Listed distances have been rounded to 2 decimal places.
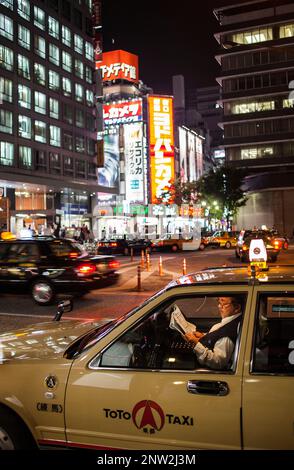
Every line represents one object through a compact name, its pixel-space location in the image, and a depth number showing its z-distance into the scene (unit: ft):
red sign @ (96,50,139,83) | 246.47
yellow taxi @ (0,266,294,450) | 9.20
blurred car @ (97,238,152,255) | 106.22
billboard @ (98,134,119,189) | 207.21
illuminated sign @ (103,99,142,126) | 203.31
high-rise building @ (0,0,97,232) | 138.10
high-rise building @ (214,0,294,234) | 209.05
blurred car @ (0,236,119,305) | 38.07
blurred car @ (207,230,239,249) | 127.03
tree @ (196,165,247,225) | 181.57
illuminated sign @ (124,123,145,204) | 200.34
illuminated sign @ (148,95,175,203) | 198.80
